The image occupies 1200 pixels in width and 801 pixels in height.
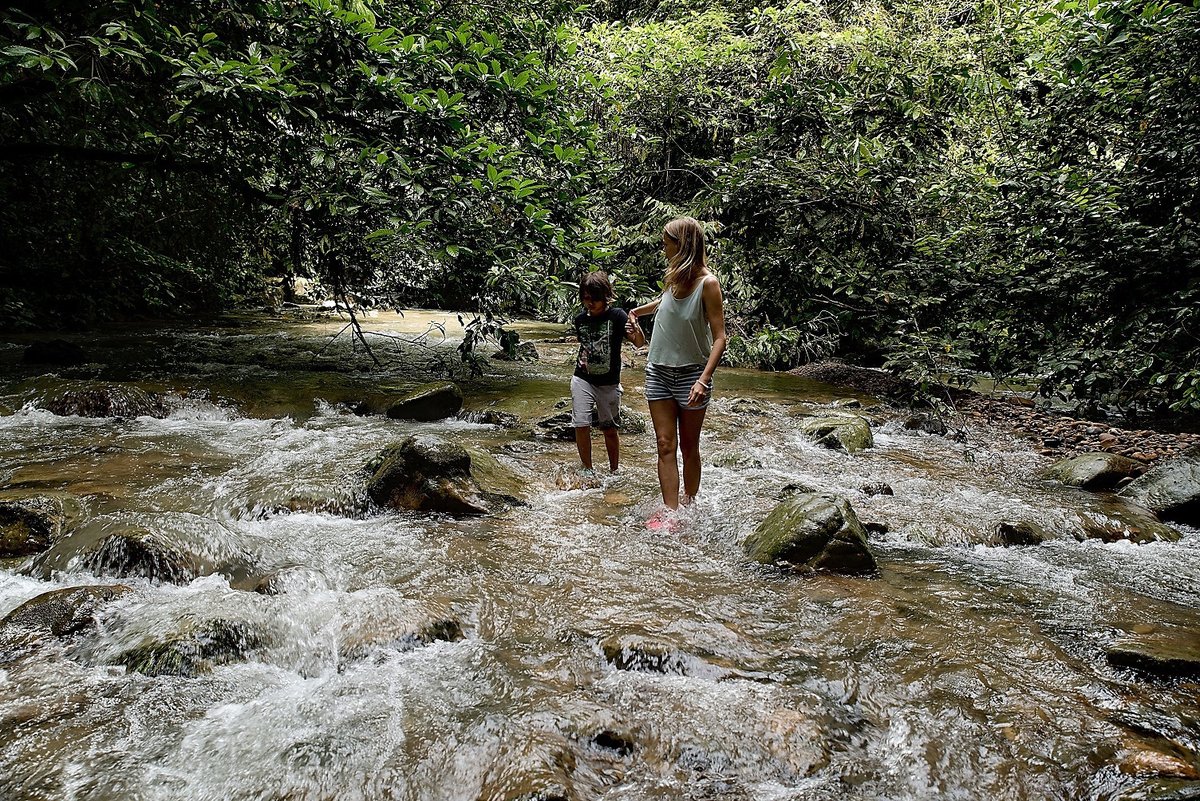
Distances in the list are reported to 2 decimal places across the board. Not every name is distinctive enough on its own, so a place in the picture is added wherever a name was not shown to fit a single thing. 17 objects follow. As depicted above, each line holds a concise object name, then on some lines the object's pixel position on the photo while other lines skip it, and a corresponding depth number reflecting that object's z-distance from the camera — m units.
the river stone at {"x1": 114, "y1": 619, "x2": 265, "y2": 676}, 3.02
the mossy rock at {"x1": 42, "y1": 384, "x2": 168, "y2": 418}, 7.52
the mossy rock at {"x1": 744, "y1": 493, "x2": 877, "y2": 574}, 4.22
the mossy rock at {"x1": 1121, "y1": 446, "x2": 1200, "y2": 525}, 5.57
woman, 4.60
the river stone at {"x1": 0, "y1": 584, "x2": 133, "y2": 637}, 3.23
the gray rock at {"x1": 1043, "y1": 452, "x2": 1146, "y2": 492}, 6.49
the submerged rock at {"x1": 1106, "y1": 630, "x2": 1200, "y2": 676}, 3.03
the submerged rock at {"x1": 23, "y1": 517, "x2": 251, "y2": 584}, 3.84
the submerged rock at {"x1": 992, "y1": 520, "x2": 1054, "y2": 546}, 4.99
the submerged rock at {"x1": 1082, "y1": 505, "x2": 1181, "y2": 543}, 5.18
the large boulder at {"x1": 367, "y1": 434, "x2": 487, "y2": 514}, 5.20
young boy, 5.80
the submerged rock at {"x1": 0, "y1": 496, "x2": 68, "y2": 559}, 4.12
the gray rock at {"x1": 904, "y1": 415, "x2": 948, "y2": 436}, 9.07
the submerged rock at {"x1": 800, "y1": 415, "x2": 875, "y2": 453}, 7.86
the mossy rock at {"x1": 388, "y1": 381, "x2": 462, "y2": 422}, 8.53
